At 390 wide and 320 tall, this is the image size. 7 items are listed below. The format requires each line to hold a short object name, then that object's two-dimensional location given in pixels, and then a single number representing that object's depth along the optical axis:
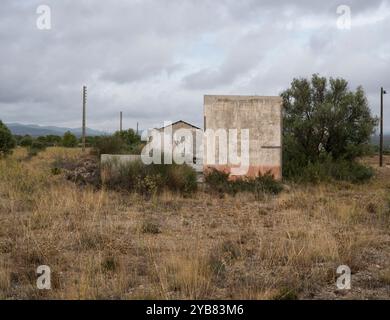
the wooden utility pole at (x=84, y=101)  41.60
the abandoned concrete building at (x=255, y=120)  19.94
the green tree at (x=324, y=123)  21.55
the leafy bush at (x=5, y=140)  30.67
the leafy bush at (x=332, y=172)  19.22
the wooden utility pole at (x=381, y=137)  32.53
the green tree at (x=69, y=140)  59.76
